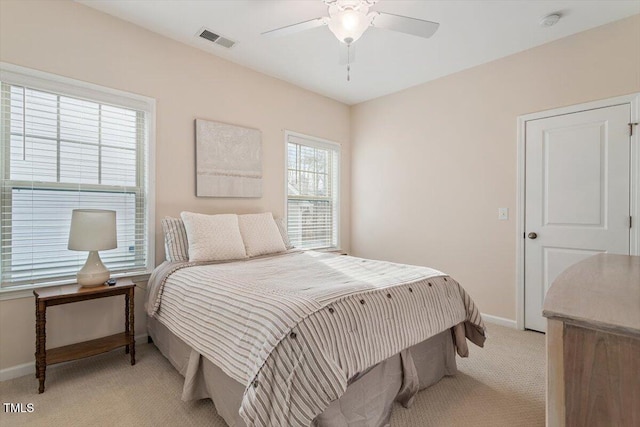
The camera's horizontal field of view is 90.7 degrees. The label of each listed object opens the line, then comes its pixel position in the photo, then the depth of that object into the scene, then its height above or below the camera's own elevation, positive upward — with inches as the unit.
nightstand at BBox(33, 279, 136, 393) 80.2 -32.7
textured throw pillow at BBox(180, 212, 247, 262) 103.3 -8.9
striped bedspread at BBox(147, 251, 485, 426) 50.3 -22.1
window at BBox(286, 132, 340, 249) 160.1 +10.9
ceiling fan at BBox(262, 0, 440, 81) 74.9 +46.1
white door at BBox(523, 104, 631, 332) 103.8 +7.1
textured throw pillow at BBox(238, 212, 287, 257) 118.1 -9.0
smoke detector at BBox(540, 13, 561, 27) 98.8 +61.3
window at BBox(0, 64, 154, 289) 87.9 +12.4
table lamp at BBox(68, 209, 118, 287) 87.9 -7.6
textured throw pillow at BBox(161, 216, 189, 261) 105.4 -9.8
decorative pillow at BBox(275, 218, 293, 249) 133.4 -8.7
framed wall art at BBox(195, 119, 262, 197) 124.3 +21.4
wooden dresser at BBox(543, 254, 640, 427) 24.0 -11.7
